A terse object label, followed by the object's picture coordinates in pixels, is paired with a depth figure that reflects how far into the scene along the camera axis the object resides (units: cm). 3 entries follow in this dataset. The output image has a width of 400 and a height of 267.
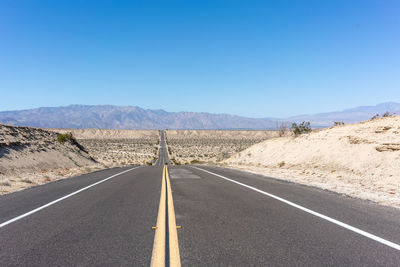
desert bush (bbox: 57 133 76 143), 3459
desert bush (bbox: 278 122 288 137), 3906
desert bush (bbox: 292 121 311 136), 3124
